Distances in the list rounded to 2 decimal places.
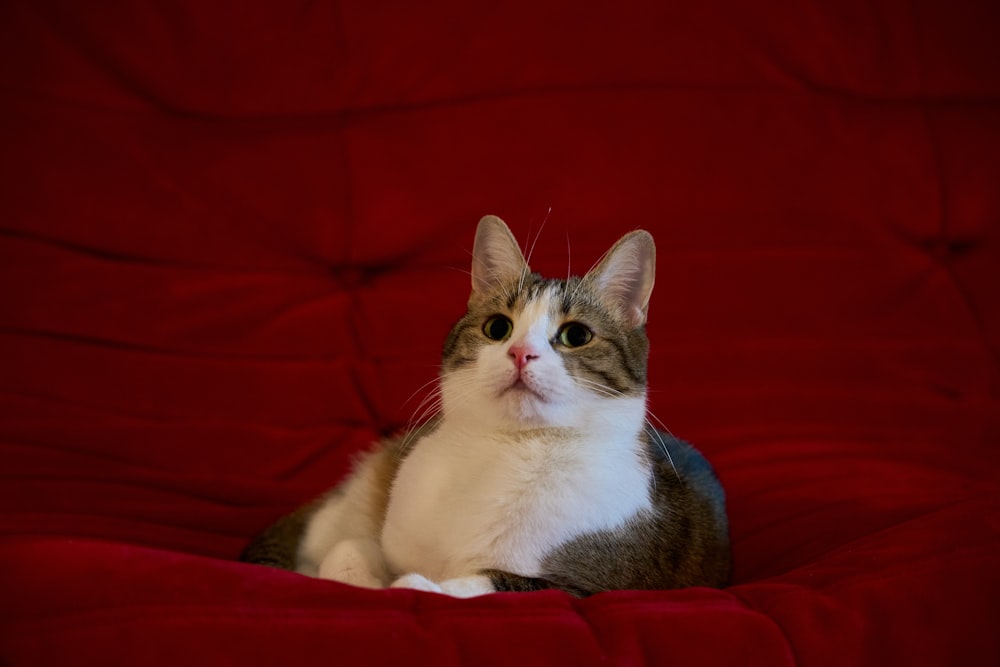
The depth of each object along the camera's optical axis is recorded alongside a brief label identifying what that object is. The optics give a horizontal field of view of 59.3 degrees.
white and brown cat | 1.10
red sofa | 1.70
